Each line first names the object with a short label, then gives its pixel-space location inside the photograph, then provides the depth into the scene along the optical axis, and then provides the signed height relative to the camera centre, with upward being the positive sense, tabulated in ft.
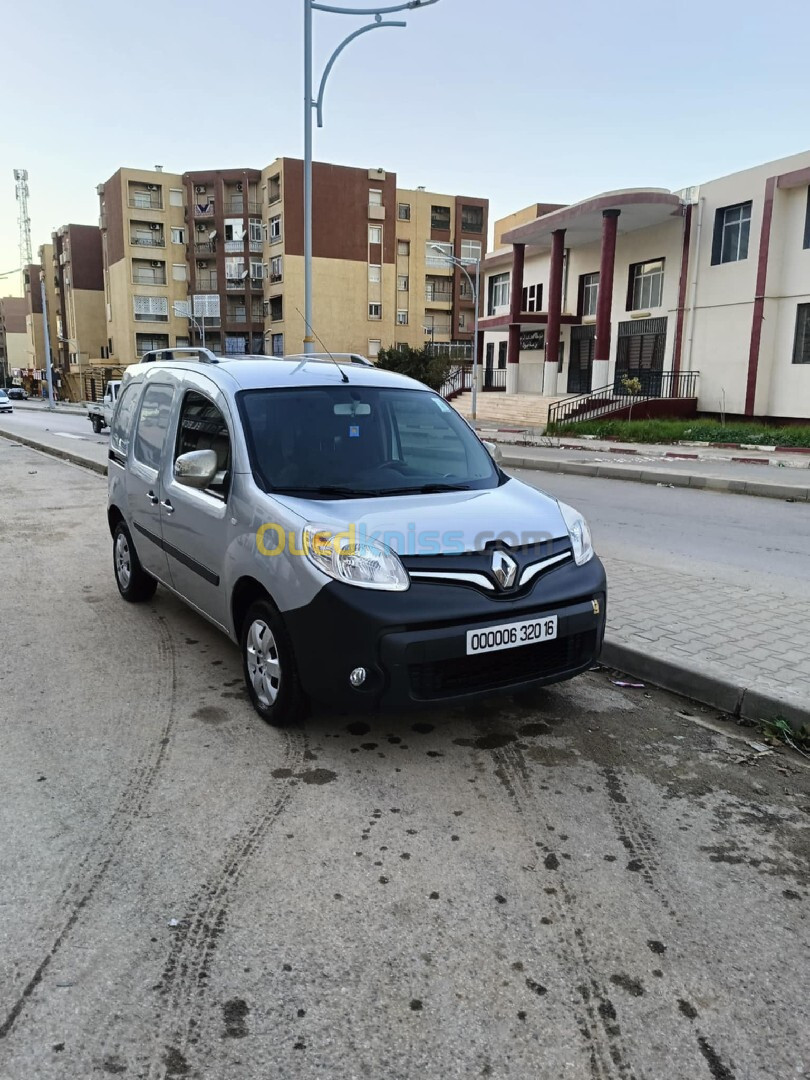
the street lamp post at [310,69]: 49.93 +19.80
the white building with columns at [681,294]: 80.84 +9.22
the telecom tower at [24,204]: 336.08 +66.29
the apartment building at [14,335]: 406.41 +13.56
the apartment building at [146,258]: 212.02 +28.22
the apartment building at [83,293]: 253.03 +22.03
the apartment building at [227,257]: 207.82 +28.42
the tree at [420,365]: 146.30 +0.69
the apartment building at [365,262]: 197.16 +27.23
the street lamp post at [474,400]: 113.26 -4.27
